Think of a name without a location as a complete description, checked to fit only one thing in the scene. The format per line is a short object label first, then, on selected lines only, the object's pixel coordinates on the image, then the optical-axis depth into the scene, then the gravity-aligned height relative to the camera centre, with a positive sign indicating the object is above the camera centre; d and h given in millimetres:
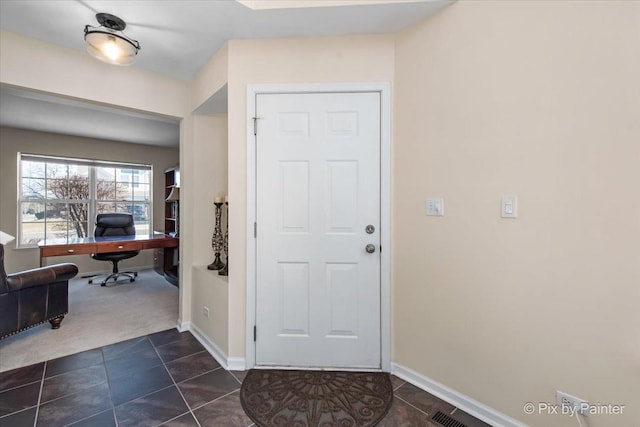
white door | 1967 -133
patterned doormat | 1533 -1161
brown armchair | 2220 -776
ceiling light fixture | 1740 +1102
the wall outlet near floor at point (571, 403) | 1254 -898
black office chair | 4247 -324
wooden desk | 3296 -449
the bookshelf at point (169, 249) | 4547 -650
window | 4383 +280
